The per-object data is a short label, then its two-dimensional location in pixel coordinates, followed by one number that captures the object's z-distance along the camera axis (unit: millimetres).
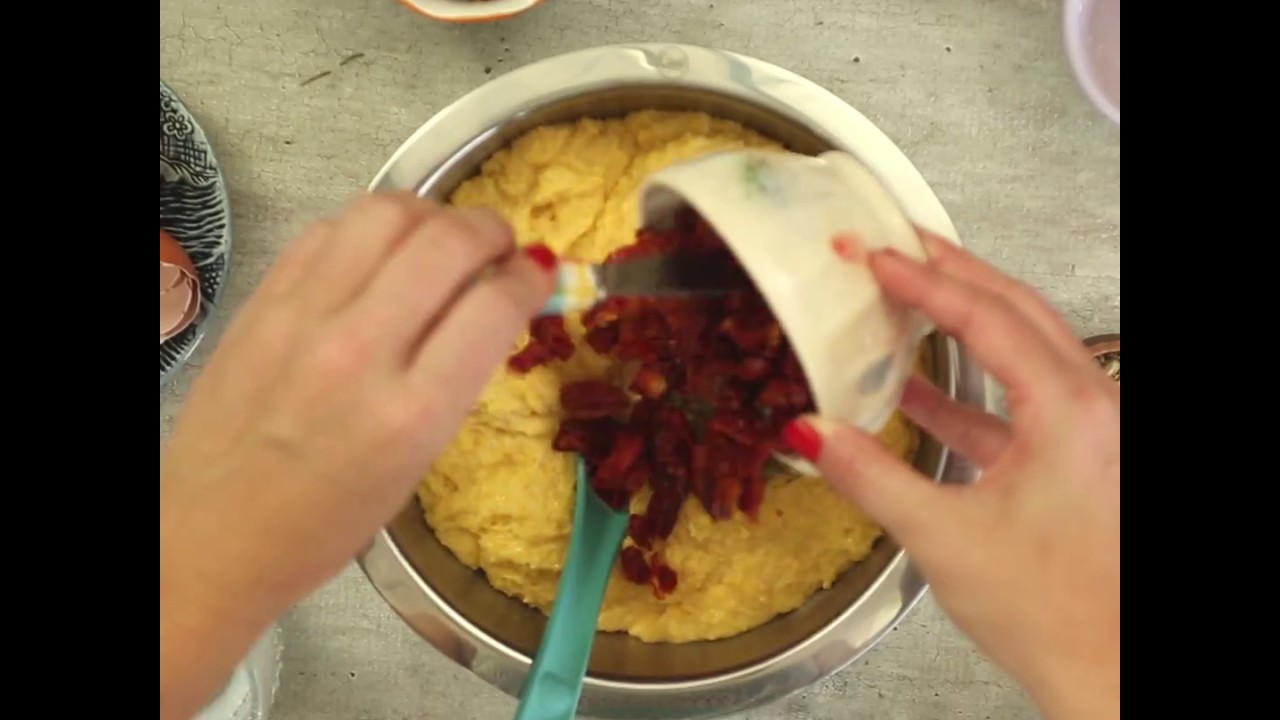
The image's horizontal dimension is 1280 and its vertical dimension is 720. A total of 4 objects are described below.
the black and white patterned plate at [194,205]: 714
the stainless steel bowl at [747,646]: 634
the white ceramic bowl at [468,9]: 685
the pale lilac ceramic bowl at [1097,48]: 753
